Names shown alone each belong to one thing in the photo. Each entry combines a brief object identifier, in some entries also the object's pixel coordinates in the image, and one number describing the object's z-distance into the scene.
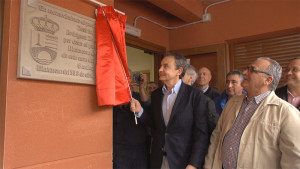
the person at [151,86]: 3.47
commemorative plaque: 1.19
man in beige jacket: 1.22
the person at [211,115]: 1.73
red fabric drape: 1.50
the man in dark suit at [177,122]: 1.58
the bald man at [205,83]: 2.81
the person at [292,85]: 1.81
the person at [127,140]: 1.99
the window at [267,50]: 2.98
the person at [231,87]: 2.41
